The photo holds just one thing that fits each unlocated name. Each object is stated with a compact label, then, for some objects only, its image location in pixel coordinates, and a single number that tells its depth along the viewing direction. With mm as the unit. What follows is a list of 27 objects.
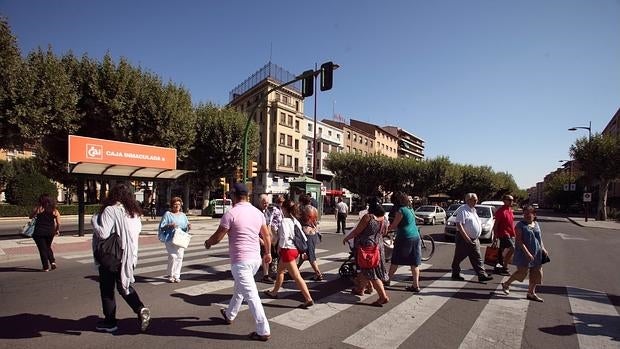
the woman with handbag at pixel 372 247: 5762
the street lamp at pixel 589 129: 36562
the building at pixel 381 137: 77688
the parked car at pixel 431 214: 26297
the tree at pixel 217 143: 28641
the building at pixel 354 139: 65750
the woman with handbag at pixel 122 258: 4371
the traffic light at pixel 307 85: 13771
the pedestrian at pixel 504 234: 8414
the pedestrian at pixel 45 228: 8133
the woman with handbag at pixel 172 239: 7207
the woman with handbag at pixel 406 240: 6711
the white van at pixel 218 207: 31469
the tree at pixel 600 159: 34656
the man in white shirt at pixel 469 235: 7449
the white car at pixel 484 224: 14703
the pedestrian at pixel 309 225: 7266
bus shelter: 14203
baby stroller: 7539
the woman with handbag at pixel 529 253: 6172
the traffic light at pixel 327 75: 13525
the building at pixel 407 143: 91688
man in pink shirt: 4273
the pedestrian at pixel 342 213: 18406
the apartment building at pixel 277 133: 50094
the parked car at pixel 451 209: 26091
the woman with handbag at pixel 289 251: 5477
